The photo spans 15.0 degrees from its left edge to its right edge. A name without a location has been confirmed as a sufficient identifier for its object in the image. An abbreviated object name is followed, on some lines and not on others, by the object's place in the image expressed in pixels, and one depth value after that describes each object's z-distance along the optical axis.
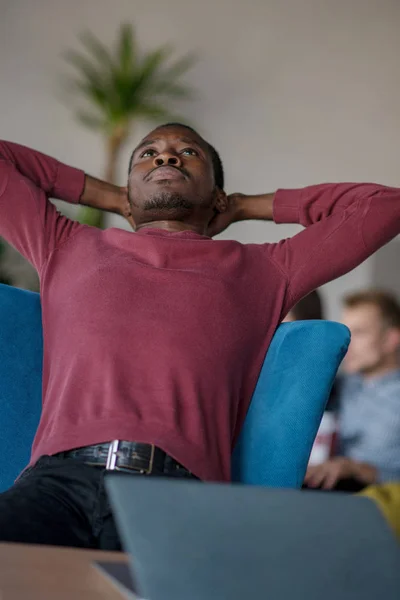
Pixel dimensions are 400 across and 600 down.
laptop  1.15
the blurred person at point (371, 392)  3.46
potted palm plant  6.54
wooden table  1.33
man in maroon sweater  2.19
